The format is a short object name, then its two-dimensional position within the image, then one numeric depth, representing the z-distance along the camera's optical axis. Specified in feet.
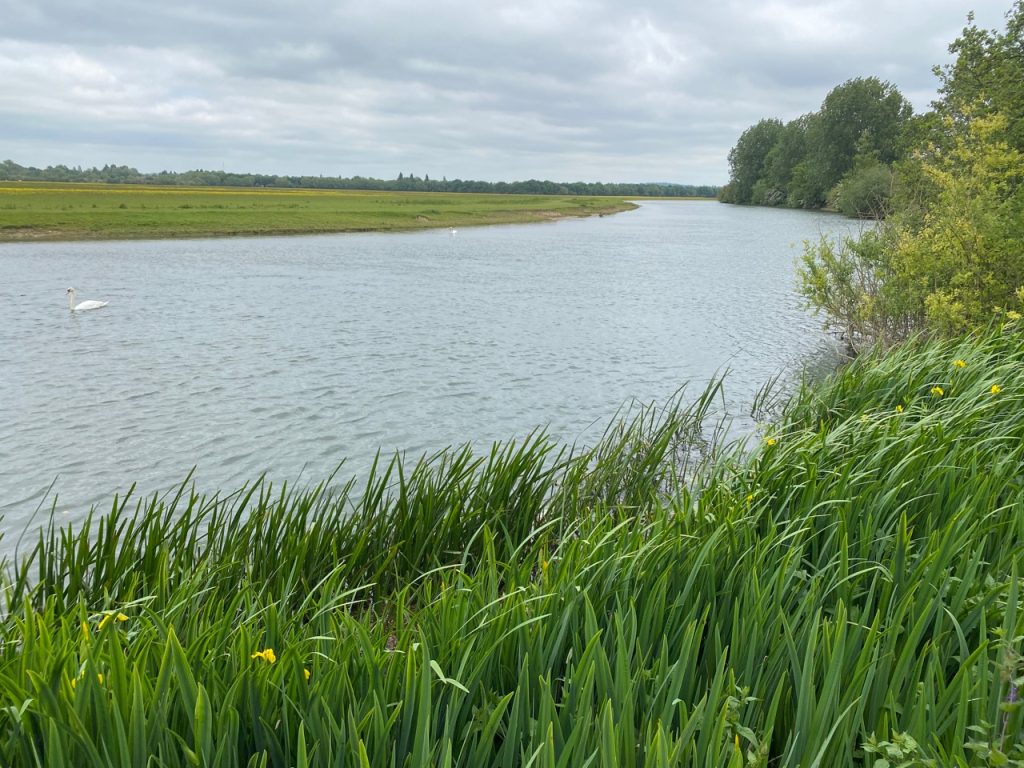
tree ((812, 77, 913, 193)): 315.58
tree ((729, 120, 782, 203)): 438.40
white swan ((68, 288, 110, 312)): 66.08
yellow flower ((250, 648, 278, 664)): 8.50
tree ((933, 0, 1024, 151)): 85.66
